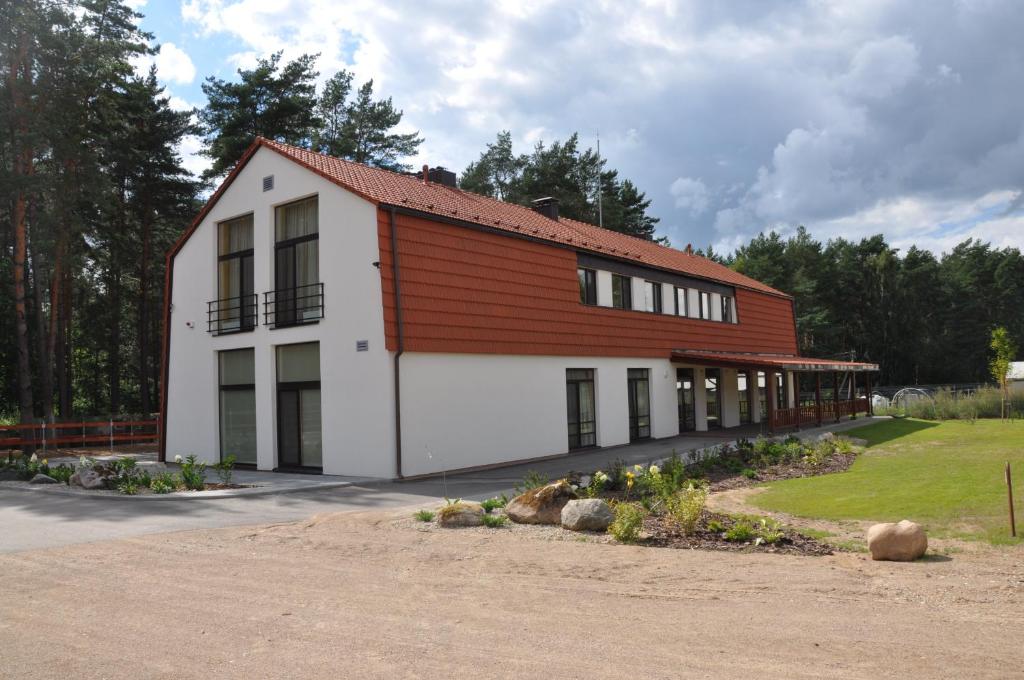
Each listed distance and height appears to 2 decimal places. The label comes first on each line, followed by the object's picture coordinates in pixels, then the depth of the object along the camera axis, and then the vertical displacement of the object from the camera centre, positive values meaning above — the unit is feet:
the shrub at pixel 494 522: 31.07 -5.34
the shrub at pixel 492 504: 33.35 -5.01
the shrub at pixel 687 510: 27.89 -4.62
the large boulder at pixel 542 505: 31.24 -4.78
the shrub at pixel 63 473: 50.13 -4.48
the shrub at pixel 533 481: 37.01 -4.49
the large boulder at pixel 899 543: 23.18 -5.06
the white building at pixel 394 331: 51.57 +5.24
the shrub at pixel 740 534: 26.67 -5.29
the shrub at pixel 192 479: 45.44 -4.61
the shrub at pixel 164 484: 44.16 -4.82
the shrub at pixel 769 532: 25.99 -5.23
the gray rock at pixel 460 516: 31.37 -5.14
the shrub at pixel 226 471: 47.21 -4.42
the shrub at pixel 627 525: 27.45 -5.02
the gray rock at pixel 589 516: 29.37 -4.96
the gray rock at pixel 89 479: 46.34 -4.58
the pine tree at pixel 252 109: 110.11 +44.00
